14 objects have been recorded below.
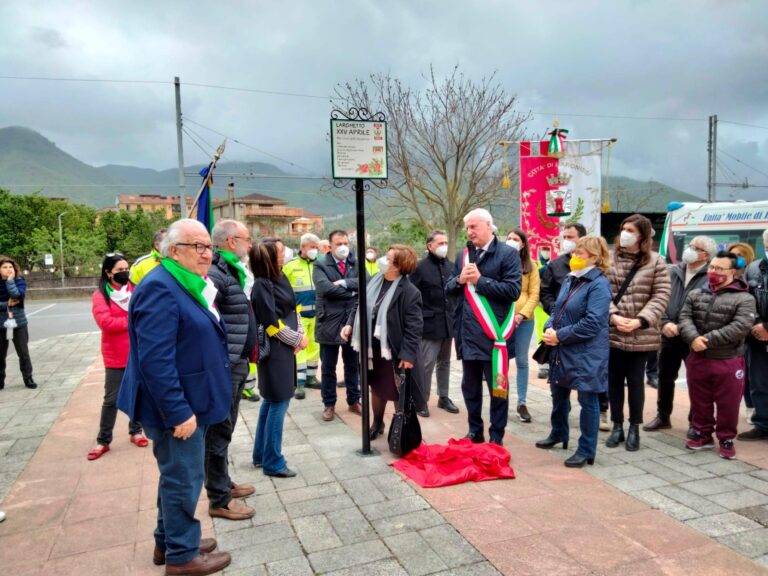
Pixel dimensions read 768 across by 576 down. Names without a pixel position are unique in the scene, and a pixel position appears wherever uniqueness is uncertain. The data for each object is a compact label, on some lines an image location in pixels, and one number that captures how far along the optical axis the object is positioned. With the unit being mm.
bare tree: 17656
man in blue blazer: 2602
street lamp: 35688
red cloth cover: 4008
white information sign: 4270
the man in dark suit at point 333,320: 5820
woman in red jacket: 4781
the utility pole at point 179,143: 18906
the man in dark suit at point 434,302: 5855
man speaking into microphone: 4570
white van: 10703
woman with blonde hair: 4199
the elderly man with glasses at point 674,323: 4965
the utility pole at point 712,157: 29156
